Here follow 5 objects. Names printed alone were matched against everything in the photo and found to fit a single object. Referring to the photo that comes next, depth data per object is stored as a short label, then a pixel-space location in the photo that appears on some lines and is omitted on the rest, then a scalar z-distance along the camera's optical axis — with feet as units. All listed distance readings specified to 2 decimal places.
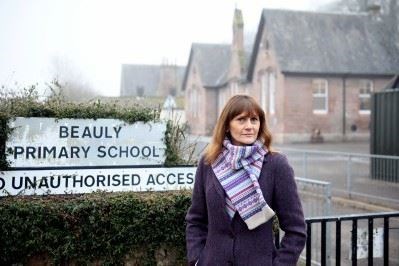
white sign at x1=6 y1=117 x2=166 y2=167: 14.96
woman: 9.43
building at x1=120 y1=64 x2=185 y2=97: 236.63
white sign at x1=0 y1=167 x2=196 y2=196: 14.58
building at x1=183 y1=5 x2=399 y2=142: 109.09
